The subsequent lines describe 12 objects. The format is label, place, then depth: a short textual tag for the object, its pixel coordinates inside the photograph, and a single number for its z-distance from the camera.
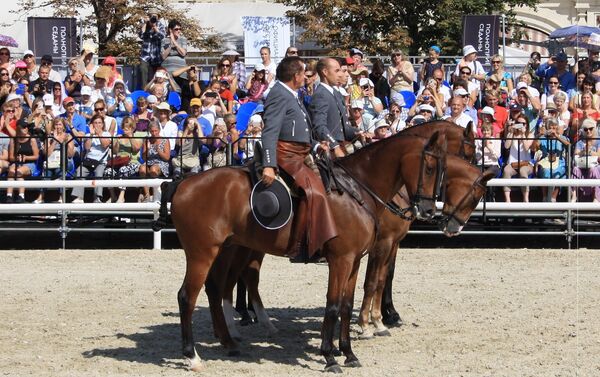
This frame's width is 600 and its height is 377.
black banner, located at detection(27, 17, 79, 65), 22.55
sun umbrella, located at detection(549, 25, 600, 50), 23.81
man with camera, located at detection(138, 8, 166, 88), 20.81
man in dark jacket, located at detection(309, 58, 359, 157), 10.60
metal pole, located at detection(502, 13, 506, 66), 21.78
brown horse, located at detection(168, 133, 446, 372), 9.70
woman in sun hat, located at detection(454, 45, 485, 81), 19.77
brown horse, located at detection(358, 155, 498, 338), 10.12
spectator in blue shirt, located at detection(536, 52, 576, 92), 19.86
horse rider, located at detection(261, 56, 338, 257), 9.59
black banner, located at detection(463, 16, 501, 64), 22.09
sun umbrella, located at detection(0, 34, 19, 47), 26.12
